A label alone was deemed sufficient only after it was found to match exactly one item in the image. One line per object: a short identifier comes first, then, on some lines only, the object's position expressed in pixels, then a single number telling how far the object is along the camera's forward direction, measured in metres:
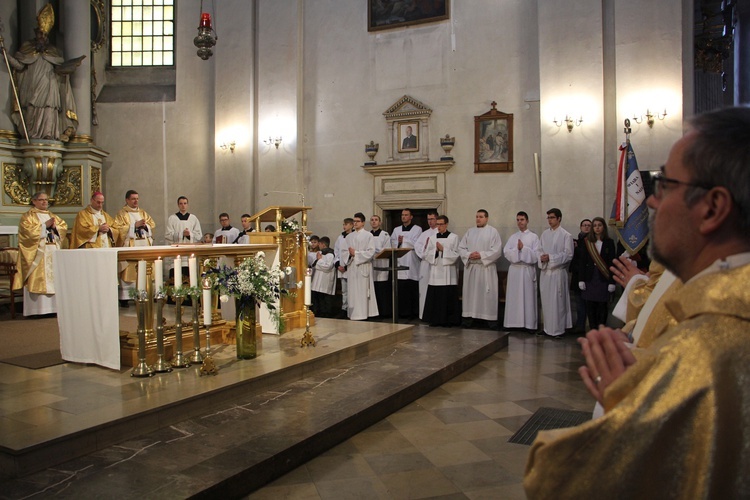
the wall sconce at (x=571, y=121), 10.09
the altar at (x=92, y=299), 5.17
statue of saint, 11.16
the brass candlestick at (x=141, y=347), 5.07
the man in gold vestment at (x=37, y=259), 8.71
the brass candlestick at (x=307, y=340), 6.34
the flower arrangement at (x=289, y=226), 7.18
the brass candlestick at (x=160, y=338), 5.18
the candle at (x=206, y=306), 5.21
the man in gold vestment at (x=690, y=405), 0.96
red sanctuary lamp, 8.41
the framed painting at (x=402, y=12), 11.75
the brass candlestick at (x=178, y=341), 5.29
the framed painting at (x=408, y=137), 11.85
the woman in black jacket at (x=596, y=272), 8.72
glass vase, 5.66
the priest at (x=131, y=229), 8.70
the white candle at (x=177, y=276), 5.37
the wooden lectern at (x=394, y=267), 9.05
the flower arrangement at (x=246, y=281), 5.48
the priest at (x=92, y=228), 8.52
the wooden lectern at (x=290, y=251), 7.16
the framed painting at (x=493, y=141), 11.09
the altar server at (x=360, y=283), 10.27
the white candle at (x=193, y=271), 5.64
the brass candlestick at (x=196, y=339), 5.46
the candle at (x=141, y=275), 5.34
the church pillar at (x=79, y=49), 11.95
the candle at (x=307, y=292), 6.71
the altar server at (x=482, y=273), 9.79
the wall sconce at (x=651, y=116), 9.45
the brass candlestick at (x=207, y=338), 5.07
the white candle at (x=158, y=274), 5.27
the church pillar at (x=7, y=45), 11.03
